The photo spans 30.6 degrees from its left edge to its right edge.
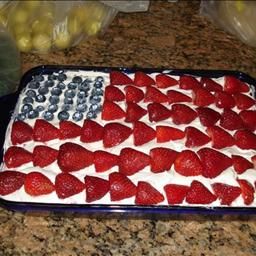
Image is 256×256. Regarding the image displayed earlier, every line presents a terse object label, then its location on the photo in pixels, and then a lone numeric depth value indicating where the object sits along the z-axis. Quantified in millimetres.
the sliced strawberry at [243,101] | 1091
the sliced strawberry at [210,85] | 1121
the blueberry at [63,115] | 1030
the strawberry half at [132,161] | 925
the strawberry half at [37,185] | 878
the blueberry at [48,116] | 1031
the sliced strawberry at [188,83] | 1120
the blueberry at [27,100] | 1063
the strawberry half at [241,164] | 943
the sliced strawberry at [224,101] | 1093
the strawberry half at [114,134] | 978
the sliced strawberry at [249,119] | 1047
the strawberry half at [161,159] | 932
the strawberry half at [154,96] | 1094
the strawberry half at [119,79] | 1123
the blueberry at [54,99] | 1069
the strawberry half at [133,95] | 1091
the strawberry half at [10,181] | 877
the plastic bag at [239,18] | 1426
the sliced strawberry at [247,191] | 888
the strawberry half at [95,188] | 875
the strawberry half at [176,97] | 1096
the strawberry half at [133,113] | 1038
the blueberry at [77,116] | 1030
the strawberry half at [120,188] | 880
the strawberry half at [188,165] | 925
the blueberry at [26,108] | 1039
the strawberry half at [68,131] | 992
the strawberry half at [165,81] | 1128
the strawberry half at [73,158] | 922
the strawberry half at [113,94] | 1085
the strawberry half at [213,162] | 929
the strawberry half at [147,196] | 872
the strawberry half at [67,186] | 877
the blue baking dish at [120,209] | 860
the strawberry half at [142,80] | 1126
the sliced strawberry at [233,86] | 1127
